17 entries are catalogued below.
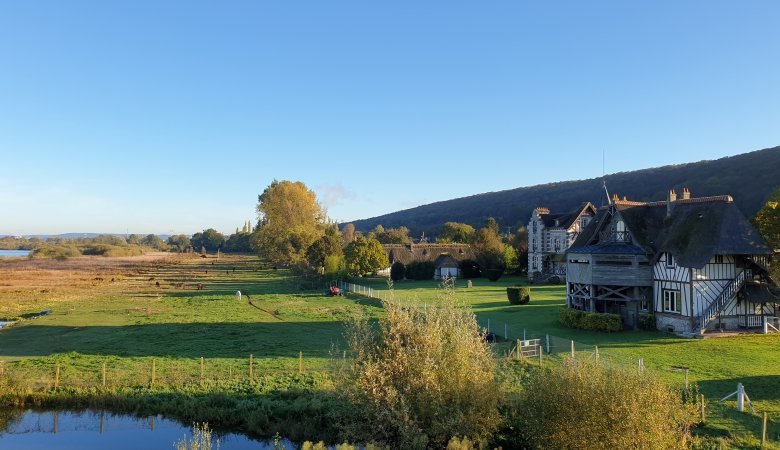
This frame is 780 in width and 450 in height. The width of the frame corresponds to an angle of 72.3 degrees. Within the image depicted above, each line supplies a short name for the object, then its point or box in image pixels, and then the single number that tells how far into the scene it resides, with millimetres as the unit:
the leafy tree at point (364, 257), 60188
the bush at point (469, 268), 66688
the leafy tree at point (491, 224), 87388
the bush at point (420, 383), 11641
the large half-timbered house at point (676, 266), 26844
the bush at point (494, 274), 62244
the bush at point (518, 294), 38938
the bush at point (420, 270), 65625
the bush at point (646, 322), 29031
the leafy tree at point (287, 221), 69688
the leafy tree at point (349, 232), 103638
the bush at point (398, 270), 65375
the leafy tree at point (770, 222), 28875
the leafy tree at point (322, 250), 61938
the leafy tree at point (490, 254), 62906
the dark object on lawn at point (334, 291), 50031
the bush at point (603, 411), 9984
